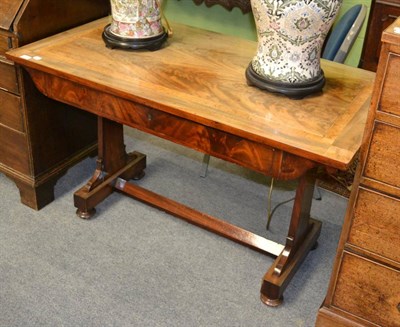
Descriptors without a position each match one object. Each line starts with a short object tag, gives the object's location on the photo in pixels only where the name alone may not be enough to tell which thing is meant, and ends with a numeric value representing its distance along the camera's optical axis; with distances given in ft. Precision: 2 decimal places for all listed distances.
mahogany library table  5.23
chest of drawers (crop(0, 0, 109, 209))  6.61
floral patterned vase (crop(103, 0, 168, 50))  6.43
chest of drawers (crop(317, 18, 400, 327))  4.62
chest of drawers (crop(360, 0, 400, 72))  7.79
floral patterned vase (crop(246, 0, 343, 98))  5.24
